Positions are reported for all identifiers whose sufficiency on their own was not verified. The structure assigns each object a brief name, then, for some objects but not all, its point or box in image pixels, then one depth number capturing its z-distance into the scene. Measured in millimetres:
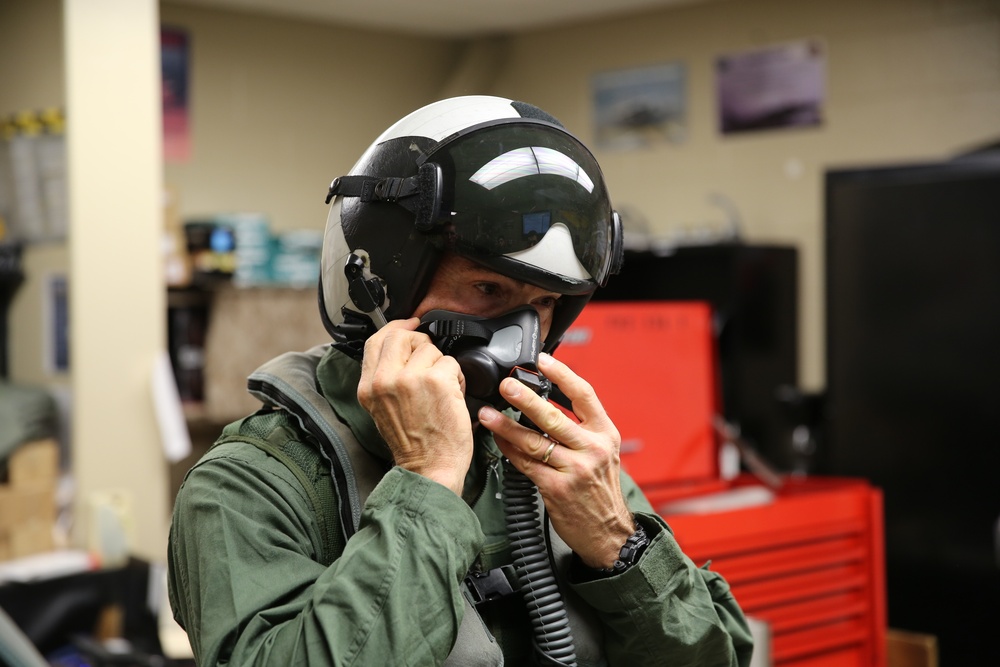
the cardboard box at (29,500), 3455
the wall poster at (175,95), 5984
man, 1025
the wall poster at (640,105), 6207
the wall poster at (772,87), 5645
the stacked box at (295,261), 5727
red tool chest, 2291
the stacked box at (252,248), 5594
